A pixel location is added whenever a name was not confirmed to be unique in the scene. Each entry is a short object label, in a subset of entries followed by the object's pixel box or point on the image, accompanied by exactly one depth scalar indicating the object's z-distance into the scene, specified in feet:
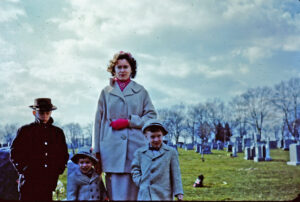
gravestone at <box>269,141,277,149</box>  54.24
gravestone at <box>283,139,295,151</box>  47.93
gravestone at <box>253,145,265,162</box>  34.77
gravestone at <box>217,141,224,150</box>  69.81
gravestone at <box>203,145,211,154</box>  55.06
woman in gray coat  9.40
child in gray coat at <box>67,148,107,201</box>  9.72
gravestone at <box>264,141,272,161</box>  34.47
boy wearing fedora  10.24
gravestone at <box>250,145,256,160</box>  38.70
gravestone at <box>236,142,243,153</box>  53.67
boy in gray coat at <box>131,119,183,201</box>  8.57
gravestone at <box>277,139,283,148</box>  54.26
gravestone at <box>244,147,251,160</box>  38.87
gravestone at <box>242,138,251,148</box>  53.52
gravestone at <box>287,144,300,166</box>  26.61
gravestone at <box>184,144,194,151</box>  68.44
